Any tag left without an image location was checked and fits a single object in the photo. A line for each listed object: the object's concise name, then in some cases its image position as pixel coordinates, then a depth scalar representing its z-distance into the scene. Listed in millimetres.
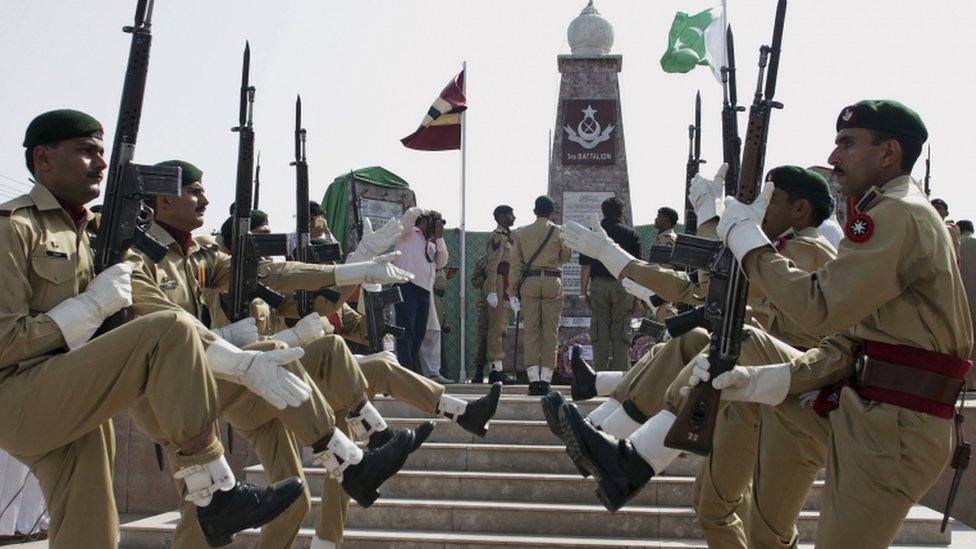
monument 15336
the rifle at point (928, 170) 11219
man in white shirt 12578
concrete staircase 7785
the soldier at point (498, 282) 13602
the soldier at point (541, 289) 11797
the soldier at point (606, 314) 12461
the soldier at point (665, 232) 10261
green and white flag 15648
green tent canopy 15016
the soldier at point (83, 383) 4590
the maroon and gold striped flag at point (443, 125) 15922
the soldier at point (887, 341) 4117
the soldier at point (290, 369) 6144
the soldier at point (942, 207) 11211
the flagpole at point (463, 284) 14992
